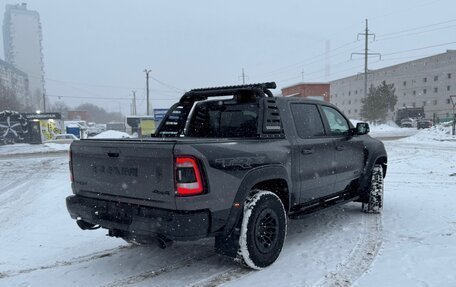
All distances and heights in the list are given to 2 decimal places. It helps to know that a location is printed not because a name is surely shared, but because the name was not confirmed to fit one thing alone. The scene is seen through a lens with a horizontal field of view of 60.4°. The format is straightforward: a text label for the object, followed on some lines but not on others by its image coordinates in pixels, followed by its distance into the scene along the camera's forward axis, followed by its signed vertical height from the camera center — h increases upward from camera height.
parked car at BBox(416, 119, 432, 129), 40.22 -0.76
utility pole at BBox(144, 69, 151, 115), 54.41 +4.93
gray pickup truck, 3.51 -0.57
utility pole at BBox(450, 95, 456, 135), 23.31 -0.46
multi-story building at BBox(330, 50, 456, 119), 70.50 +6.60
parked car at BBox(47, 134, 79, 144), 33.72 -1.70
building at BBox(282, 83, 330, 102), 41.26 +2.96
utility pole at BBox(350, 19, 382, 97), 45.38 +8.12
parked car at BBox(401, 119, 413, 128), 45.66 -0.84
